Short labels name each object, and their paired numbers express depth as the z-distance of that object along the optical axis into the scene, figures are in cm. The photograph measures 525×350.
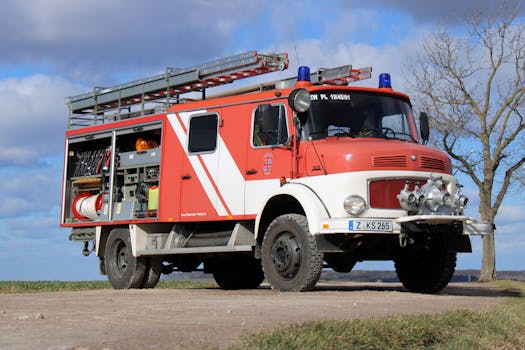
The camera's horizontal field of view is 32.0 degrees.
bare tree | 2767
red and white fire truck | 1304
